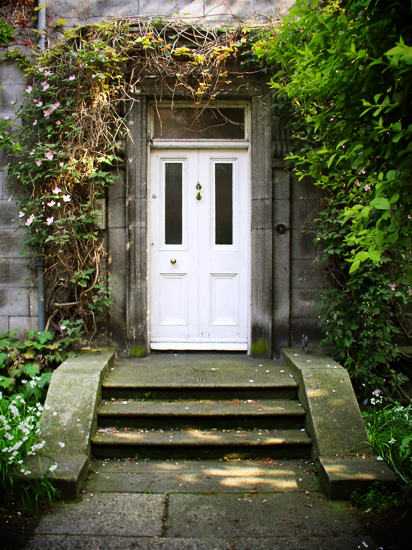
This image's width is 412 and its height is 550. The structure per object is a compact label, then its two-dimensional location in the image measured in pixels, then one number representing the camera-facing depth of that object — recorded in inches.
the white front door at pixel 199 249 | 206.2
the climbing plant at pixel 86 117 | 186.9
